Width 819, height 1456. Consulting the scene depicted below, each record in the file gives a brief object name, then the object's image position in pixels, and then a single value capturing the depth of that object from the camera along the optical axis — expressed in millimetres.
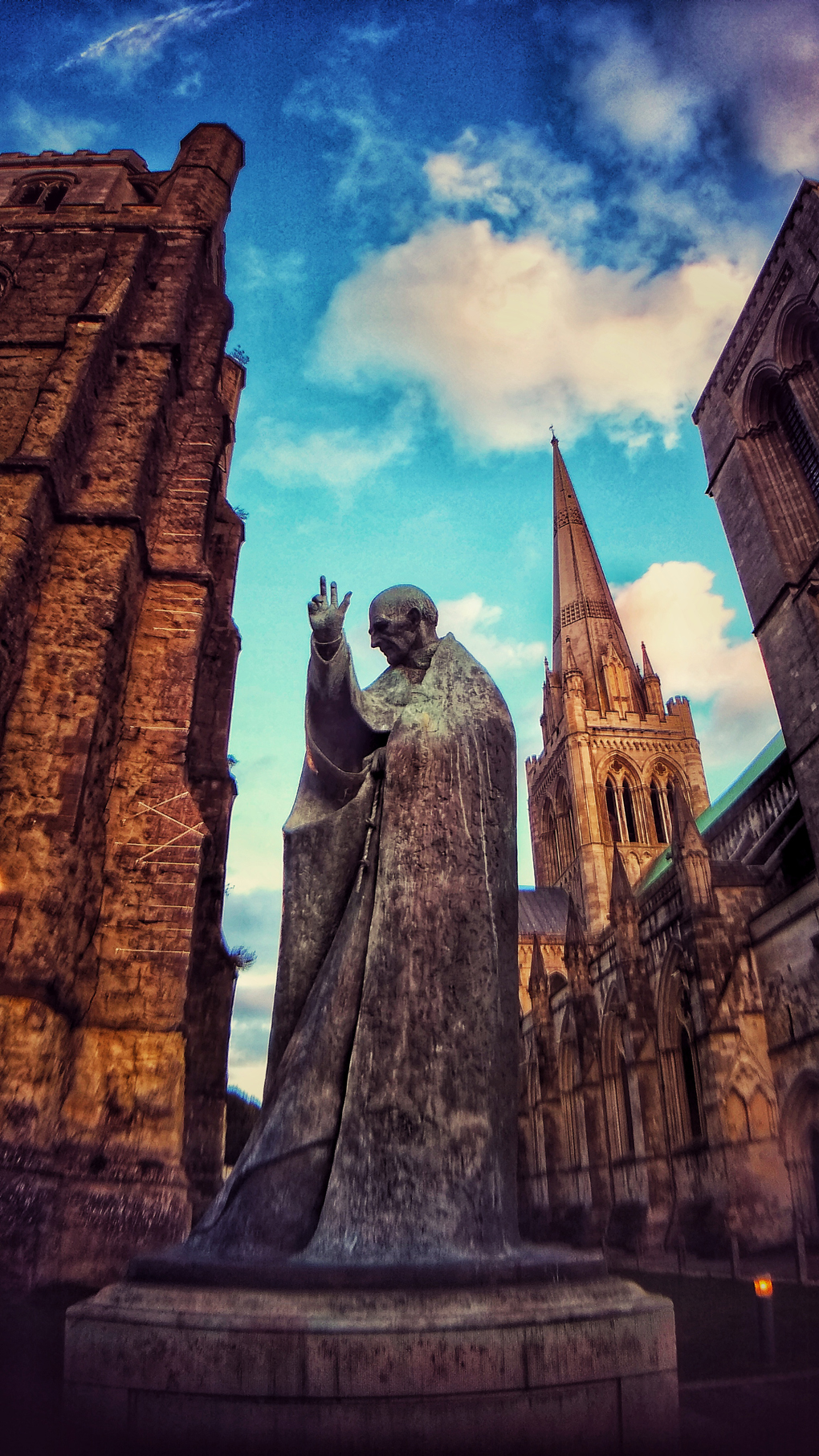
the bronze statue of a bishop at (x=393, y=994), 2127
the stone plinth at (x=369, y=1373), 1614
